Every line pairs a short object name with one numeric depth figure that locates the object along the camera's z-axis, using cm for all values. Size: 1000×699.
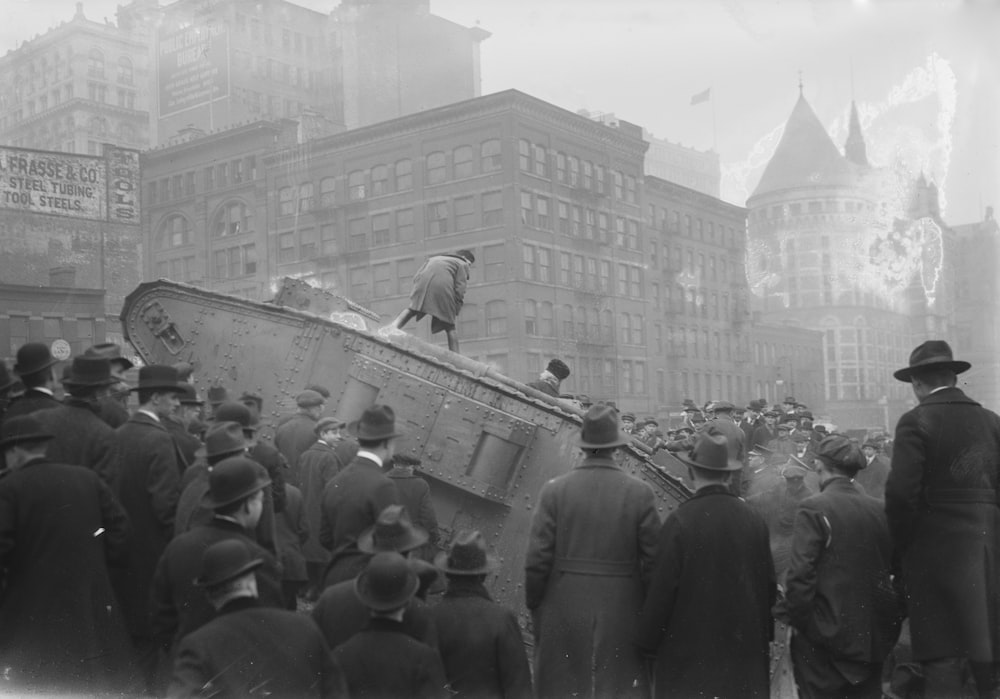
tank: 819
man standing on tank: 971
